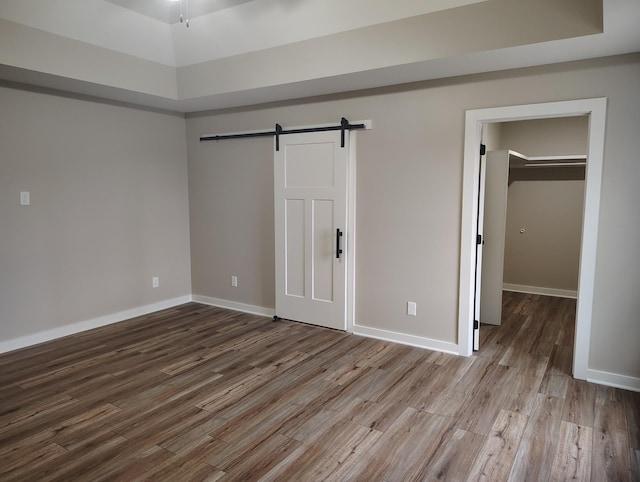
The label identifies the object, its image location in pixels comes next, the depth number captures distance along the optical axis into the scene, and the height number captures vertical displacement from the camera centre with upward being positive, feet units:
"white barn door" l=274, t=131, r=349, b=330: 14.20 -0.96
